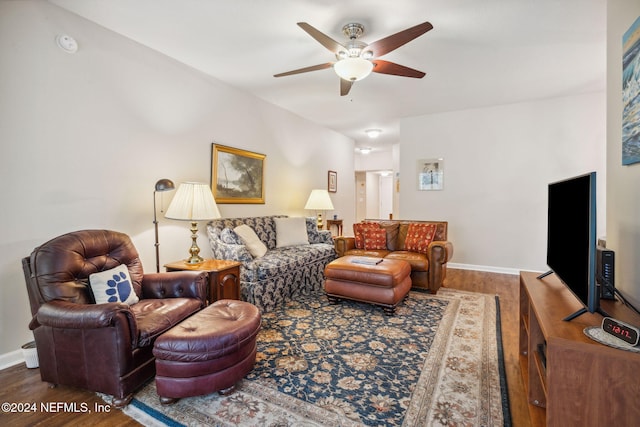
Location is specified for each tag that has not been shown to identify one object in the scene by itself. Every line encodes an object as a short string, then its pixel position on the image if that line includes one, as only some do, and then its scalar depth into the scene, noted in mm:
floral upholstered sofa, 3033
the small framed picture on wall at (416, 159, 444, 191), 5145
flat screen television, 1247
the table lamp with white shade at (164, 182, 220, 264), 2719
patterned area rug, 1561
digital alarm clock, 1014
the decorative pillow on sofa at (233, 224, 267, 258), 3359
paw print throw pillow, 1938
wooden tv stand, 988
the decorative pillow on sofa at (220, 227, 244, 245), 3207
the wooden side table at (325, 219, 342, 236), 5996
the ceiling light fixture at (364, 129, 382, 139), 6121
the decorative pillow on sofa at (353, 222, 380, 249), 4305
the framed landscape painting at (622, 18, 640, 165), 1458
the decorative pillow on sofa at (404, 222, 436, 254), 3946
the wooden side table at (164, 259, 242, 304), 2578
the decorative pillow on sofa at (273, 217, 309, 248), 4086
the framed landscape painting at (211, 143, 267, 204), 3680
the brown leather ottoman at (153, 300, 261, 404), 1599
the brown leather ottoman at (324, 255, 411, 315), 2885
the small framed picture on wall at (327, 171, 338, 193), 6188
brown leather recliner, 1623
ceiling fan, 2098
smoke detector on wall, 2285
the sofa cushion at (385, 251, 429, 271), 3582
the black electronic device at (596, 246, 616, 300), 1468
